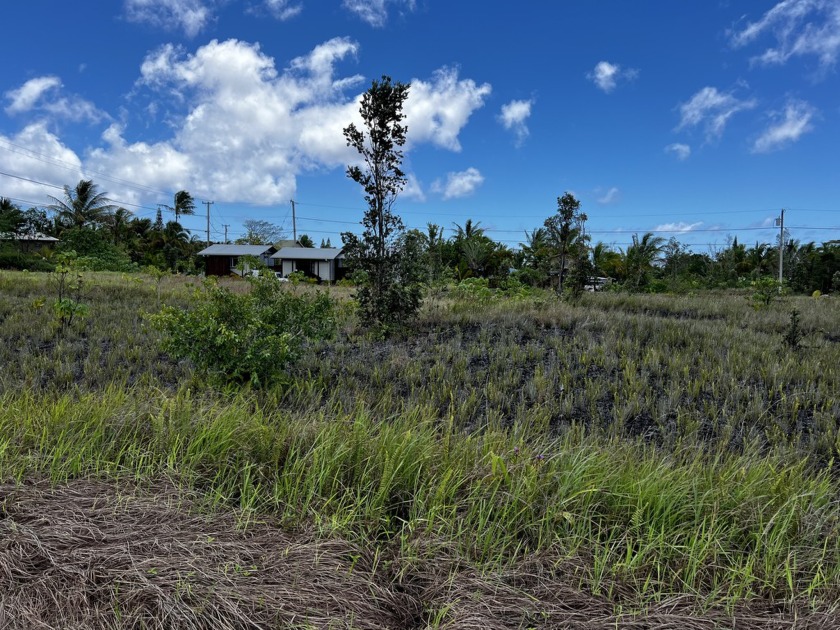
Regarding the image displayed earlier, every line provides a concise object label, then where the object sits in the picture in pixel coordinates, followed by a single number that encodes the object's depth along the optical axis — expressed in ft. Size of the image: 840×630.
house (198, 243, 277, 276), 148.97
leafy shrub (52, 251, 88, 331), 27.99
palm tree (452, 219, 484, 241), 136.77
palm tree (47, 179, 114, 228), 139.54
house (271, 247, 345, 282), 147.02
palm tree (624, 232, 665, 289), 119.14
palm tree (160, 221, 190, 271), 143.33
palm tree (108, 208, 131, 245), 149.19
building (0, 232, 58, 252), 146.30
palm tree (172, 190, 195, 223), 186.60
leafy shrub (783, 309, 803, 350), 24.55
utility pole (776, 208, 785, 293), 121.70
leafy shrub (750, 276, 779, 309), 45.65
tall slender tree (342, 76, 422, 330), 28.89
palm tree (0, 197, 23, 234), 115.14
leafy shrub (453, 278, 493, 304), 43.60
